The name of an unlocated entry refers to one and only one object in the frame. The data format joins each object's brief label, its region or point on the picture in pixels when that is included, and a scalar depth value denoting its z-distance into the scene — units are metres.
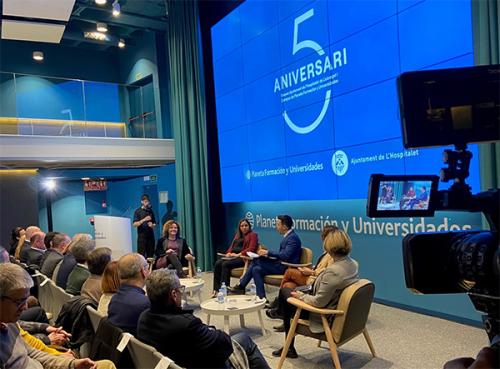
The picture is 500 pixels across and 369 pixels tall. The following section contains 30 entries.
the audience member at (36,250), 4.91
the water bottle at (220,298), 3.86
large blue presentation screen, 3.96
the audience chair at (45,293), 3.67
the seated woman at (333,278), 2.95
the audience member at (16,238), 6.20
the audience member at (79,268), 3.42
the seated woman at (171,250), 5.64
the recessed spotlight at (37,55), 10.41
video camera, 1.13
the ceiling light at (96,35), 9.34
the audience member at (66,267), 3.73
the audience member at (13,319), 1.85
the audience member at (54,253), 4.17
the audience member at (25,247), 5.21
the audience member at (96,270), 3.04
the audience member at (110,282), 2.73
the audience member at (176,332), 2.03
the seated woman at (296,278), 4.20
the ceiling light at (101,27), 8.73
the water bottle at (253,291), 4.82
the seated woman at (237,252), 5.49
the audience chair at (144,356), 1.76
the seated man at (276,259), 4.72
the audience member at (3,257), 2.92
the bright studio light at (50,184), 10.66
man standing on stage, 8.36
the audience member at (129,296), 2.34
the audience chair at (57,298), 3.15
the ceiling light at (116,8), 7.21
